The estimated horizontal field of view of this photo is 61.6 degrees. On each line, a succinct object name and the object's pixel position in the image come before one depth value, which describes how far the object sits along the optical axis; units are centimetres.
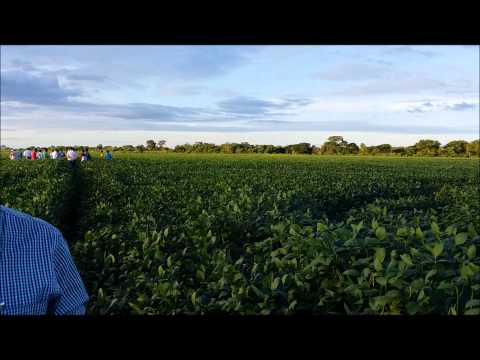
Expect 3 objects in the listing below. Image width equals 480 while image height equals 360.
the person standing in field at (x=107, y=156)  3572
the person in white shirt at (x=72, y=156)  2798
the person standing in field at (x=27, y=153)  3925
